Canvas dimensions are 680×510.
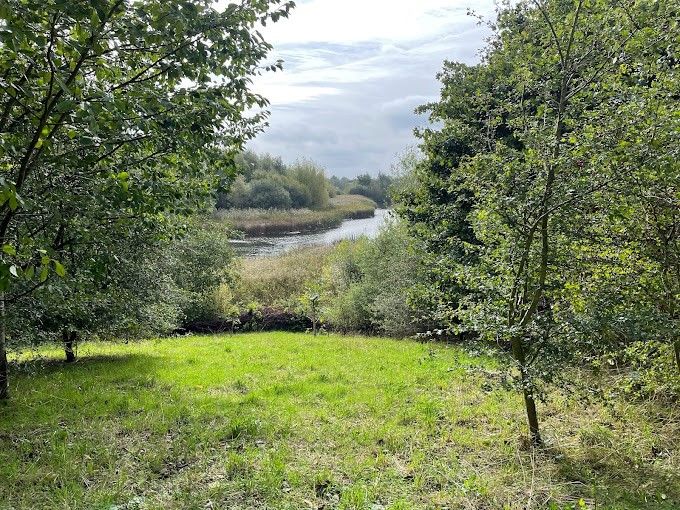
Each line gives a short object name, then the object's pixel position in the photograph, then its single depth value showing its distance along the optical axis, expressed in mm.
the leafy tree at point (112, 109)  2553
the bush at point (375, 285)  13109
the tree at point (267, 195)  47531
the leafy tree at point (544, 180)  3852
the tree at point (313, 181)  55375
